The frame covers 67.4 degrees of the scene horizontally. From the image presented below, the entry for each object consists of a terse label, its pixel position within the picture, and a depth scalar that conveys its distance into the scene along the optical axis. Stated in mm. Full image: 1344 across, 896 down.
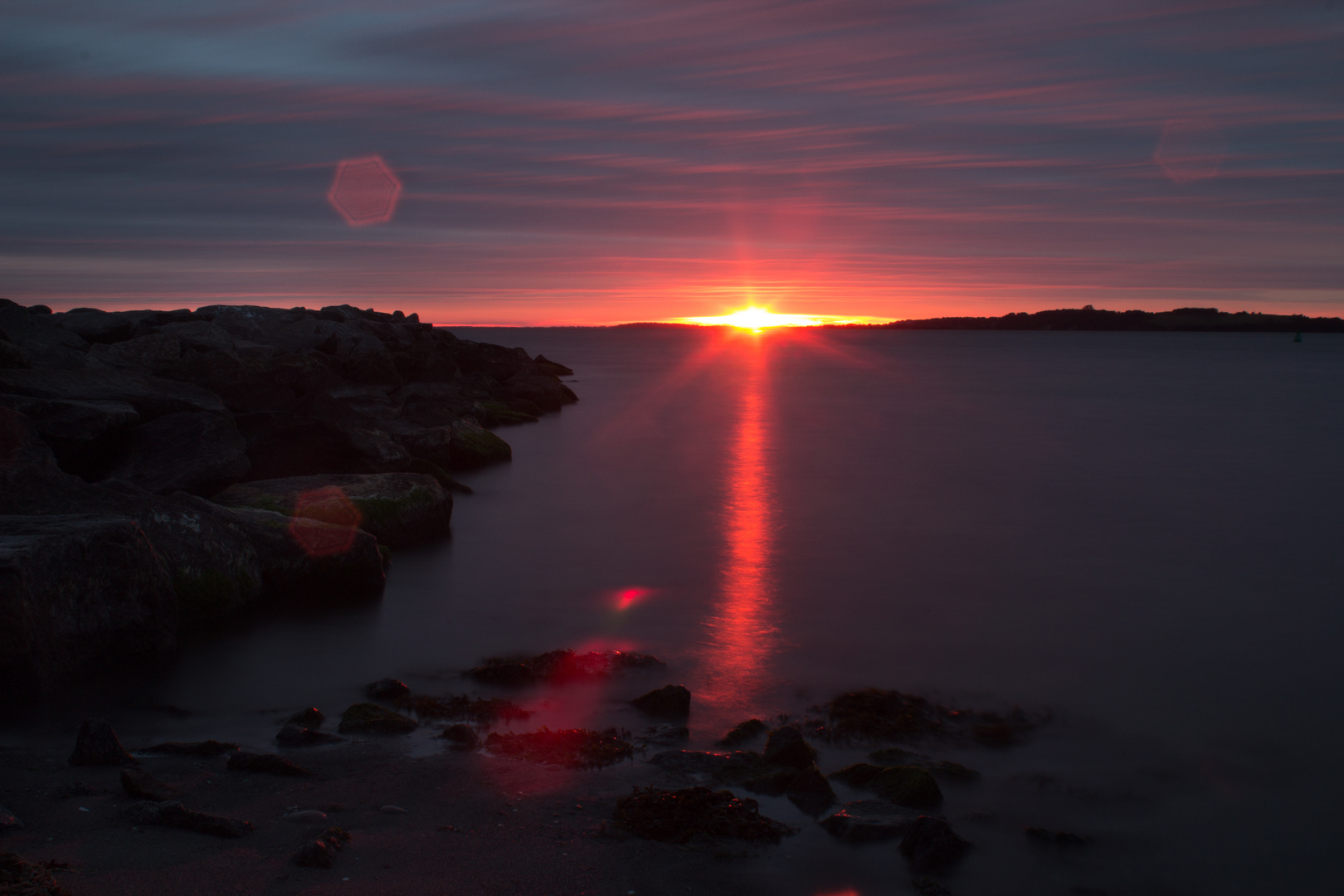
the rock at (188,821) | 5199
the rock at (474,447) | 21766
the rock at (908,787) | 6293
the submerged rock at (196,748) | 6582
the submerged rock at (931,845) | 5582
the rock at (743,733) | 7242
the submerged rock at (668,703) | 7723
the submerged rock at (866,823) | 5785
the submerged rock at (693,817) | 5641
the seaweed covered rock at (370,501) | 12055
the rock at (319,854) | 4926
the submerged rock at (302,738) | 6898
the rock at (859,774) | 6523
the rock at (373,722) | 7191
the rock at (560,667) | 8594
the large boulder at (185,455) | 12602
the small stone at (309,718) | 7289
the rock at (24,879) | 4105
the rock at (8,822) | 5098
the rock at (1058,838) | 6000
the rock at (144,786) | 5629
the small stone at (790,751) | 6648
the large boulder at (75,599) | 7277
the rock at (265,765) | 6172
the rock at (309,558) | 10438
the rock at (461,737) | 6941
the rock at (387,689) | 8117
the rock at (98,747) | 6148
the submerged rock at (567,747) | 6703
